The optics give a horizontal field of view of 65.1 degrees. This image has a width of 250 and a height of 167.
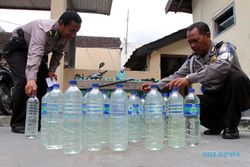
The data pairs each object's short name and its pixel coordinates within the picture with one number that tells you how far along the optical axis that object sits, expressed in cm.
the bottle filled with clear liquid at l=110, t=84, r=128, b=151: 129
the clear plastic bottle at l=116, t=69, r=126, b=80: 316
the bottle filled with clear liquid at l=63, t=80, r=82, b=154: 123
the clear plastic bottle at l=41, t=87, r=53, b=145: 132
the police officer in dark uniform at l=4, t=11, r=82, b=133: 176
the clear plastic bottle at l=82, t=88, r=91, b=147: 129
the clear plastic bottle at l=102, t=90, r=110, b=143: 138
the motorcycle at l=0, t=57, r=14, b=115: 318
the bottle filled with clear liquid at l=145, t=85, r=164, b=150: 133
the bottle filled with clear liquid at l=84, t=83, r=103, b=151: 128
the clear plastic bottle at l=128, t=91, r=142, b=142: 145
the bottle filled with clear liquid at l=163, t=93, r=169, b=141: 149
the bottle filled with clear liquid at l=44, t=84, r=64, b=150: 132
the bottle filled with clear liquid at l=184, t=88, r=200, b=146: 140
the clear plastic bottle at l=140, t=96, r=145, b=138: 152
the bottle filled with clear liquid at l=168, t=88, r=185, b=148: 138
